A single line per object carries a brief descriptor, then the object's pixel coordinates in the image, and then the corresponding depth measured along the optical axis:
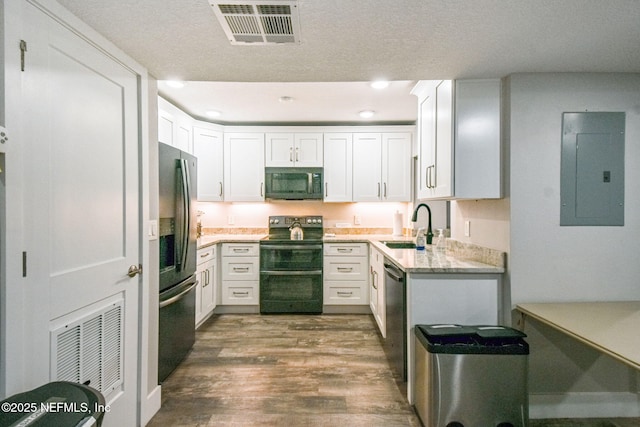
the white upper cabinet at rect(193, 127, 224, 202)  3.94
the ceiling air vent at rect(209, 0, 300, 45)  1.30
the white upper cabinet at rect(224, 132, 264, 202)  4.14
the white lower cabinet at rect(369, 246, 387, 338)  2.88
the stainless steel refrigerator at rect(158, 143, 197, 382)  2.25
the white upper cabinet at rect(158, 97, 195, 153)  3.19
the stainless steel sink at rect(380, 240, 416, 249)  3.66
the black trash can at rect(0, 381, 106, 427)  0.88
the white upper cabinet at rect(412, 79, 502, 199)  2.06
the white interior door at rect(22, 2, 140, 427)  1.21
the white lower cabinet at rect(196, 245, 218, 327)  3.29
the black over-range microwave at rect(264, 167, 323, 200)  4.08
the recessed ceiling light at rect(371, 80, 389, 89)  2.79
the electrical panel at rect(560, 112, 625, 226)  1.96
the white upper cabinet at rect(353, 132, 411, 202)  4.13
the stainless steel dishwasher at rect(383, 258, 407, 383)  2.17
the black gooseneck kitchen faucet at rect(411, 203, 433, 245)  3.21
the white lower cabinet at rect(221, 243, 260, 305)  3.88
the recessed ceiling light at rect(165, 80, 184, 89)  2.86
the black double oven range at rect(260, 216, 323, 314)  3.84
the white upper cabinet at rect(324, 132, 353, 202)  4.14
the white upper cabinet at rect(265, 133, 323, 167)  4.14
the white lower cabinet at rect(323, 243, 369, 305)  3.88
